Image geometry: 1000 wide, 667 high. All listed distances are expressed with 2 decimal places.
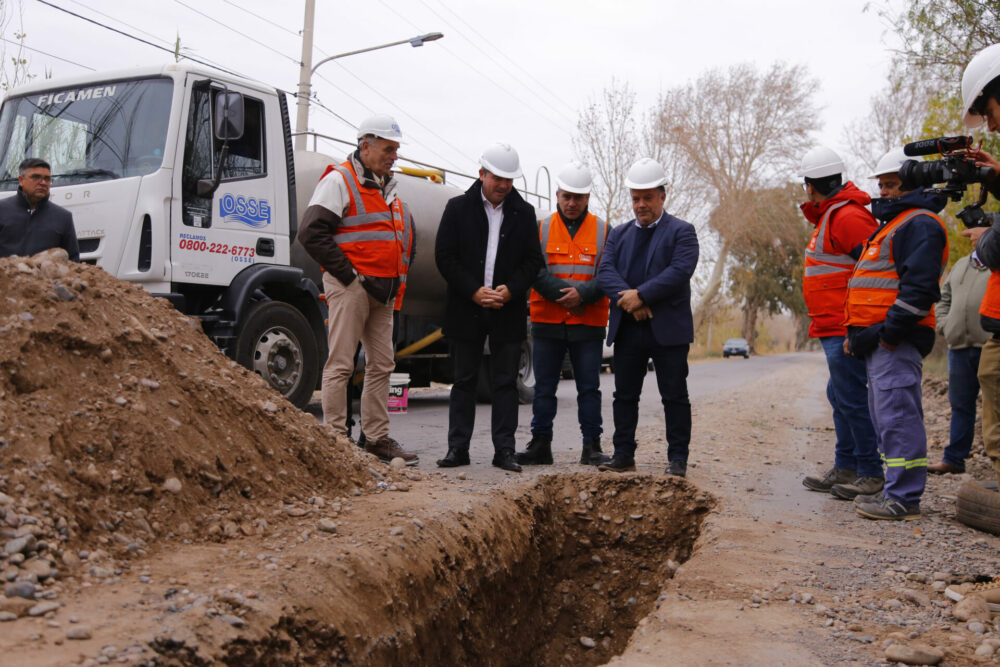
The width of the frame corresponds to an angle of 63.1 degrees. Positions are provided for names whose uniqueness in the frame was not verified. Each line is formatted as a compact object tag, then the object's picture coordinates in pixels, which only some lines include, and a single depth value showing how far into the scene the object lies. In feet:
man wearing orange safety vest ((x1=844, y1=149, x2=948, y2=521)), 14.76
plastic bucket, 20.89
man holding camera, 11.59
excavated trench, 9.79
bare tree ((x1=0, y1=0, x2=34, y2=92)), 35.58
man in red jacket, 17.29
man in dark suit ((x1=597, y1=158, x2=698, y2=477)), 18.07
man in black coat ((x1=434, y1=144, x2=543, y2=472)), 18.71
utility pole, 55.36
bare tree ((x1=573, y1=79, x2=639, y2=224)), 104.99
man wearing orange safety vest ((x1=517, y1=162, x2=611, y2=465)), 19.56
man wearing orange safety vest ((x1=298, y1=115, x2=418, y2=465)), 17.20
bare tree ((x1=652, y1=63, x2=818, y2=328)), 117.08
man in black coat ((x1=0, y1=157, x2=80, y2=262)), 19.26
